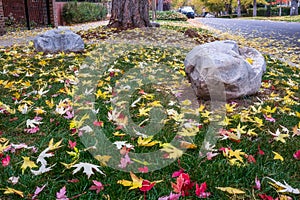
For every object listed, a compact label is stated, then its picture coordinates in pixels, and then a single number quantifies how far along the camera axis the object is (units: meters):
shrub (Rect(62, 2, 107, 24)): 16.00
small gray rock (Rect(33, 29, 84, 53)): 5.79
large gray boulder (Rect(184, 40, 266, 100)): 3.04
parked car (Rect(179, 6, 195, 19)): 35.06
